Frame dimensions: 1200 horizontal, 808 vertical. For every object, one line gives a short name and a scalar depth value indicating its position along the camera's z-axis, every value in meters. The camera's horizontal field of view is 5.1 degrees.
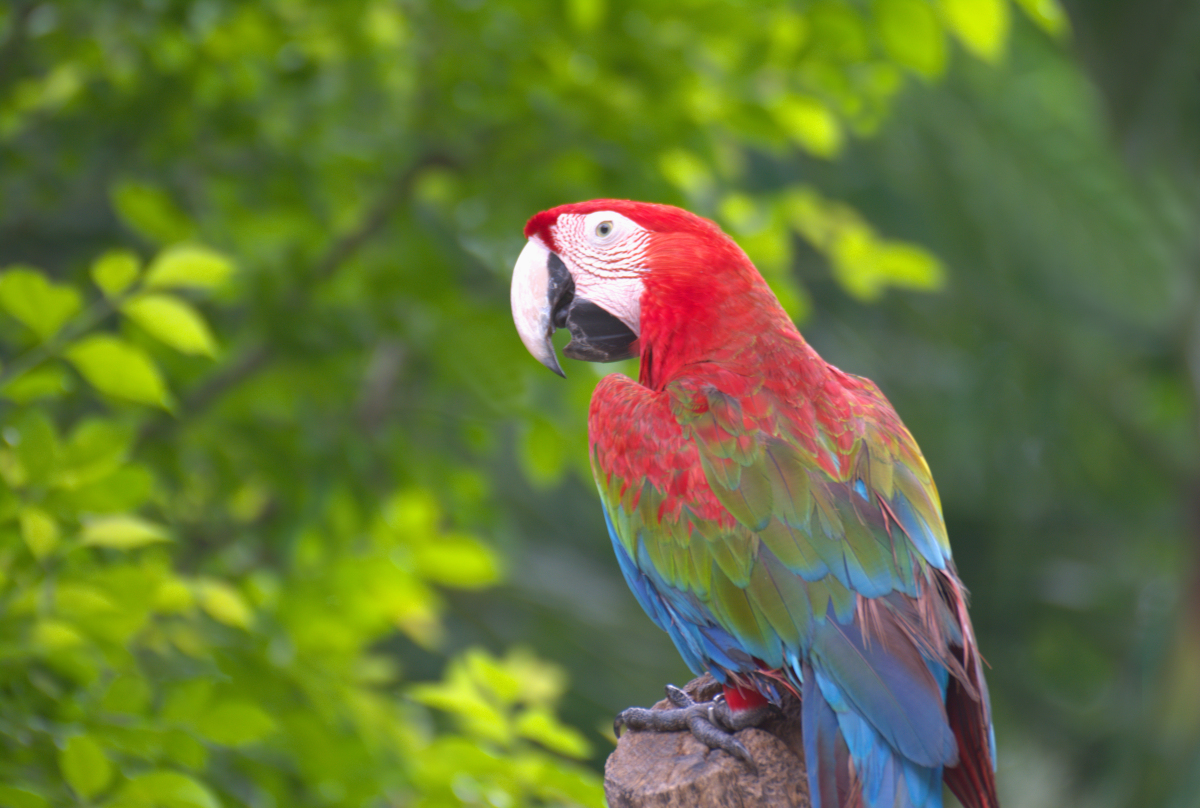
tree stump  6.16
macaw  6.14
